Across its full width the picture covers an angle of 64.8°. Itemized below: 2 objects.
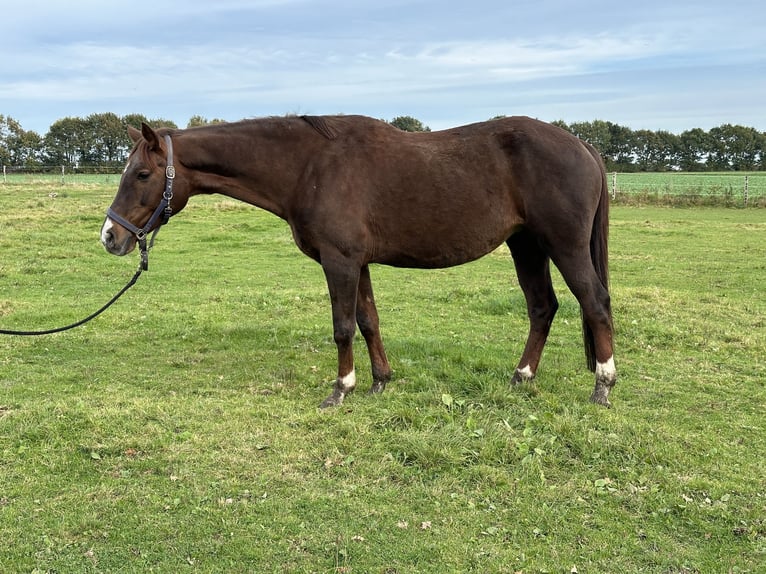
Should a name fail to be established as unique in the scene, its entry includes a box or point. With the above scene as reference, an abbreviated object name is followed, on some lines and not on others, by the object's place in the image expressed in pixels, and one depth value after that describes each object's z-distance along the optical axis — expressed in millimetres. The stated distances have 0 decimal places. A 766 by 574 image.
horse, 5121
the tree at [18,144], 65250
